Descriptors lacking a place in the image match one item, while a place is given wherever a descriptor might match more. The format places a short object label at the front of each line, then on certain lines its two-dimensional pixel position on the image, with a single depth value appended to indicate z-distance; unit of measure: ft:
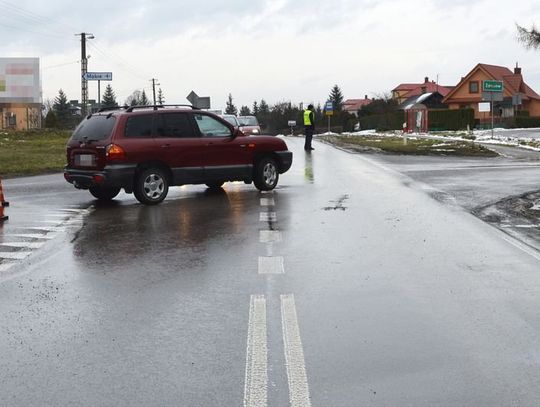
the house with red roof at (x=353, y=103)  508.90
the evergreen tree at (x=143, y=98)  485.65
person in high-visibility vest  90.17
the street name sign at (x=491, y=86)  116.42
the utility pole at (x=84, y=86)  150.76
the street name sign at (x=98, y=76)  139.85
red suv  38.17
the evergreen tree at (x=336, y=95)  477.36
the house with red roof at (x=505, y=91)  255.29
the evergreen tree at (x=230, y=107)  539.29
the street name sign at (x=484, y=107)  147.20
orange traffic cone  34.58
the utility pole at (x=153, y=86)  334.19
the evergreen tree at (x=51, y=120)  331.53
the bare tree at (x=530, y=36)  51.60
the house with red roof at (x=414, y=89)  366.63
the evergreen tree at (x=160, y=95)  473.18
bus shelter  179.01
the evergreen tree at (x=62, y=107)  439.06
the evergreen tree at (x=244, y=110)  514.89
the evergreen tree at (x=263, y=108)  494.50
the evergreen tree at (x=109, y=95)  470.80
